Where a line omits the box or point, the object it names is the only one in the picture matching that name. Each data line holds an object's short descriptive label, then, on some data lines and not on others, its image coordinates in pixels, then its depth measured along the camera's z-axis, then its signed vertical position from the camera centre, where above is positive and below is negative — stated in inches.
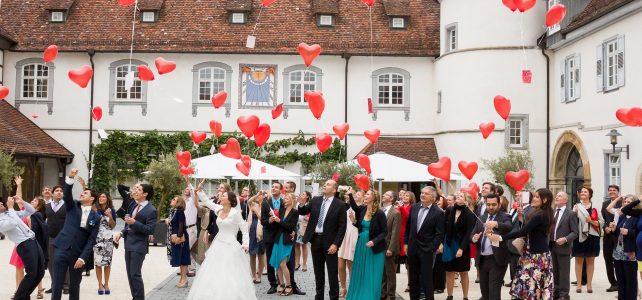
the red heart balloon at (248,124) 681.6 +26.2
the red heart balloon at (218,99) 765.7 +53.2
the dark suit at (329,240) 504.7 -52.6
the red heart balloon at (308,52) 708.7 +91.7
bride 455.5 -63.3
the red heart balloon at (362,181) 710.1 -21.9
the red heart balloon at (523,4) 613.6 +116.6
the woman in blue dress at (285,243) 558.6 -60.6
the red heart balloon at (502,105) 669.9 +43.3
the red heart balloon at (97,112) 994.9 +51.8
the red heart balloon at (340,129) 831.9 +27.8
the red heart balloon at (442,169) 553.6 -8.1
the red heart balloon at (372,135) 845.8 +22.4
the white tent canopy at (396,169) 760.3 -12.2
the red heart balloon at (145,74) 689.6 +69.9
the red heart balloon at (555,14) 639.1 +113.6
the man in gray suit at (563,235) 503.2 -47.9
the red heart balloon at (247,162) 703.1 -5.9
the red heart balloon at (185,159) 628.1 -3.4
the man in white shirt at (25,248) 434.6 -51.2
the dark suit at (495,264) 449.4 -60.1
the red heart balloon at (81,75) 661.9 +64.0
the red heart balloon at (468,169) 636.7 -9.2
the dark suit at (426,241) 500.4 -52.4
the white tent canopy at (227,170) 735.7 -13.7
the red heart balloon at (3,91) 657.0 +49.9
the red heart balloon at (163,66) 704.2 +77.6
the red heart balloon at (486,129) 752.8 +26.4
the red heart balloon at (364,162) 751.1 -5.3
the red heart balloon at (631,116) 595.2 +31.6
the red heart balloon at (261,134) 717.7 +19.1
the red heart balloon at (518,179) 545.0 -14.2
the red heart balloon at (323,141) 828.2 +15.2
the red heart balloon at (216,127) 1000.3 +36.0
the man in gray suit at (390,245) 511.8 -55.9
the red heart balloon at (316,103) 738.8 +48.0
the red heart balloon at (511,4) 619.2 +118.0
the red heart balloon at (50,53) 653.4 +81.1
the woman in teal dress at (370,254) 493.7 -60.2
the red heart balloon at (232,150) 716.1 +4.6
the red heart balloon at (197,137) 838.5 +19.0
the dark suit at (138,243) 434.3 -48.3
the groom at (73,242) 426.9 -46.7
